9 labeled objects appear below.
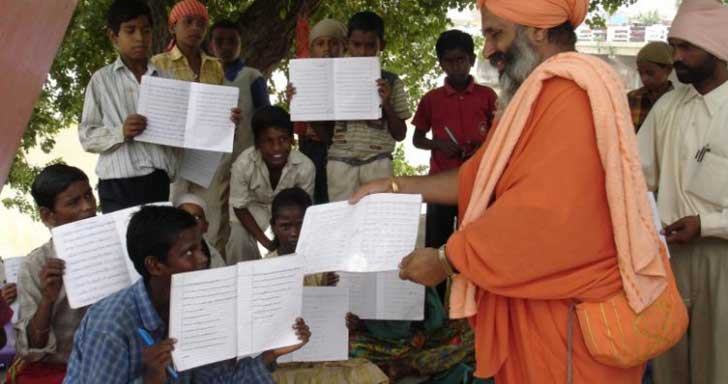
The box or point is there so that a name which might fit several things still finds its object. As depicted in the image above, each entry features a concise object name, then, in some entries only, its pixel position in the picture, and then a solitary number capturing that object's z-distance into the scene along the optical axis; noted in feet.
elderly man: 9.85
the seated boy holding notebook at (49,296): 13.24
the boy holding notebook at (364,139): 20.11
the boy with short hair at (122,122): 16.75
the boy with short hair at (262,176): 19.22
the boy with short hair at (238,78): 21.38
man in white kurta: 14.25
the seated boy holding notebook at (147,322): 11.02
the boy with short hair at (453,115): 21.42
